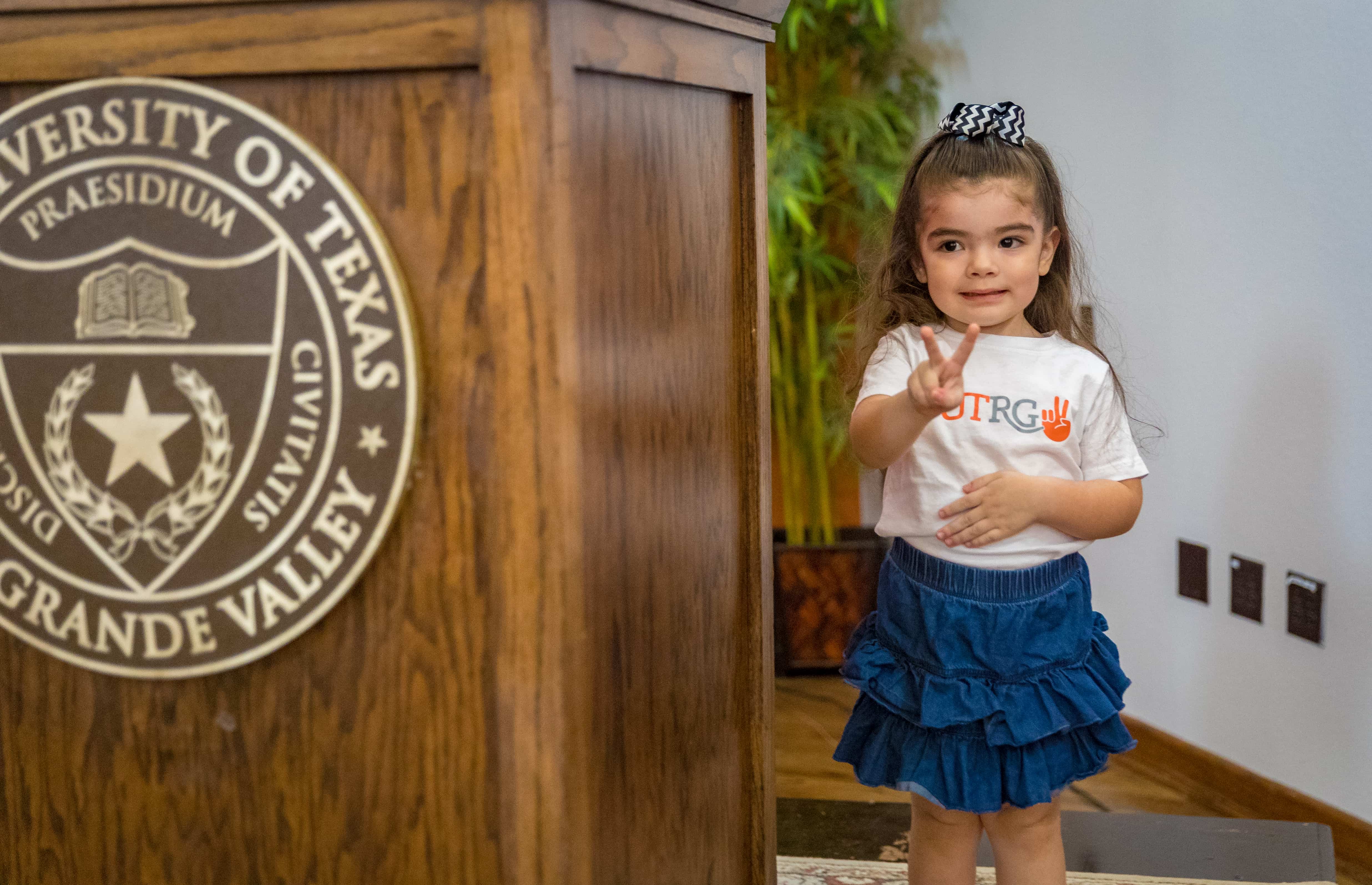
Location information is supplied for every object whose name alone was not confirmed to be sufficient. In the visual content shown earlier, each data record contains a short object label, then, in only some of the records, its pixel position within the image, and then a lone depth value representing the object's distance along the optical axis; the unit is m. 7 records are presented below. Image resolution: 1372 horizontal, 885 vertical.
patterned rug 1.62
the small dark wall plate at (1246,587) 2.09
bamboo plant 2.83
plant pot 2.98
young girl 1.28
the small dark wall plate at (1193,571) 2.21
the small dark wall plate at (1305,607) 1.95
